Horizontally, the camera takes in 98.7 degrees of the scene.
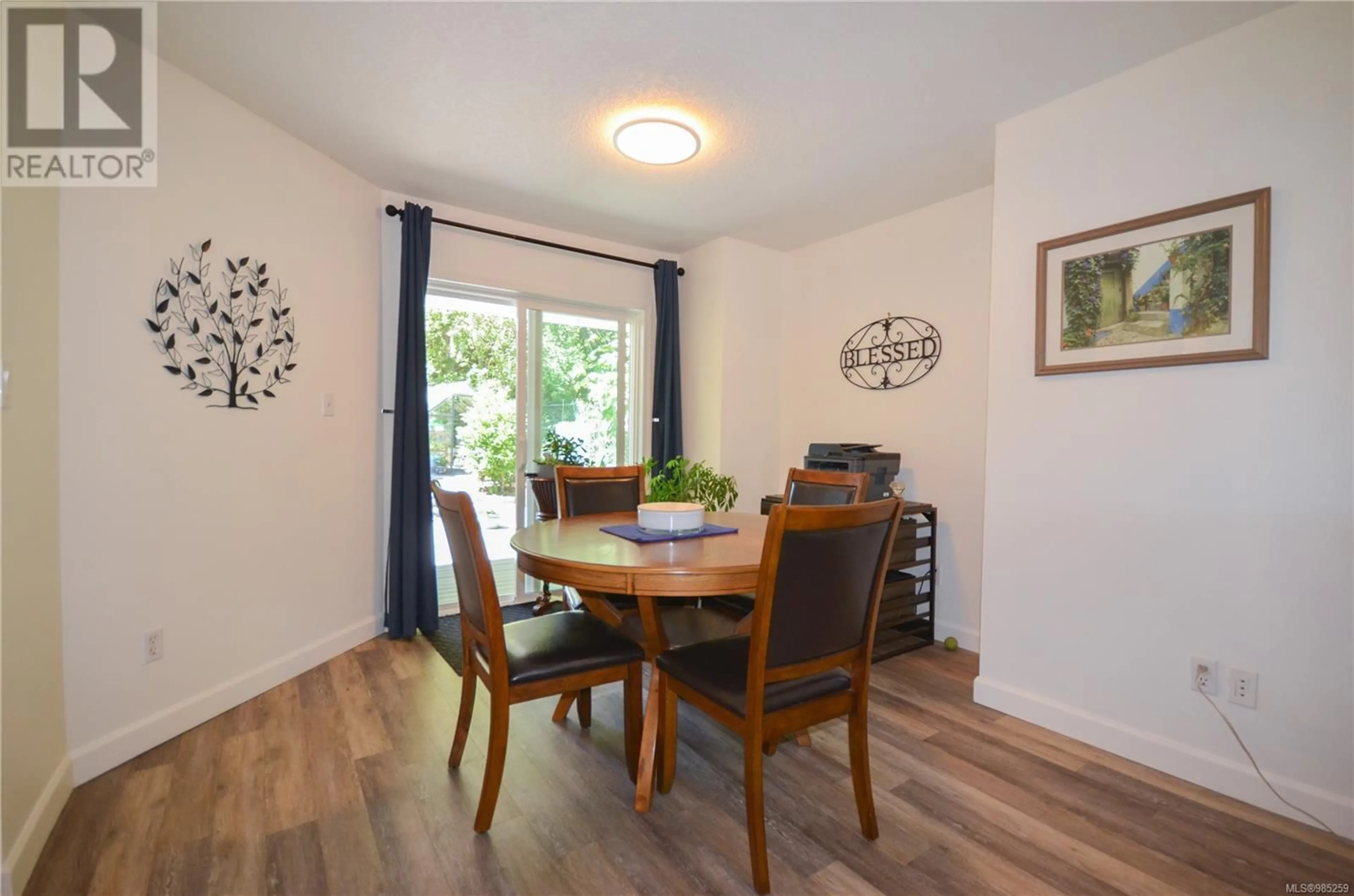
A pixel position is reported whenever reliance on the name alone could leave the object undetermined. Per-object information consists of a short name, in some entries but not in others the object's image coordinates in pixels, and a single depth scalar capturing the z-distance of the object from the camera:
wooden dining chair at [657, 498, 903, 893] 1.34
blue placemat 1.89
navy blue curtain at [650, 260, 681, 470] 4.05
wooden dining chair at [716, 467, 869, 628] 2.29
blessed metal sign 3.31
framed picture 1.80
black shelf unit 3.03
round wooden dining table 1.49
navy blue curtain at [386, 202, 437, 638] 3.08
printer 3.11
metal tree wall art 2.13
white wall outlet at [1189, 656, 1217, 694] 1.88
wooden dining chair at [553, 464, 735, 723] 2.09
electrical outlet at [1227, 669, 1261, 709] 1.79
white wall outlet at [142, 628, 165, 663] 2.04
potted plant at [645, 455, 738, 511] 2.71
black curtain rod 3.11
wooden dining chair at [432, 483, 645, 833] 1.56
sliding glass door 3.55
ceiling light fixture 2.34
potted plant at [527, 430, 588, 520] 3.10
